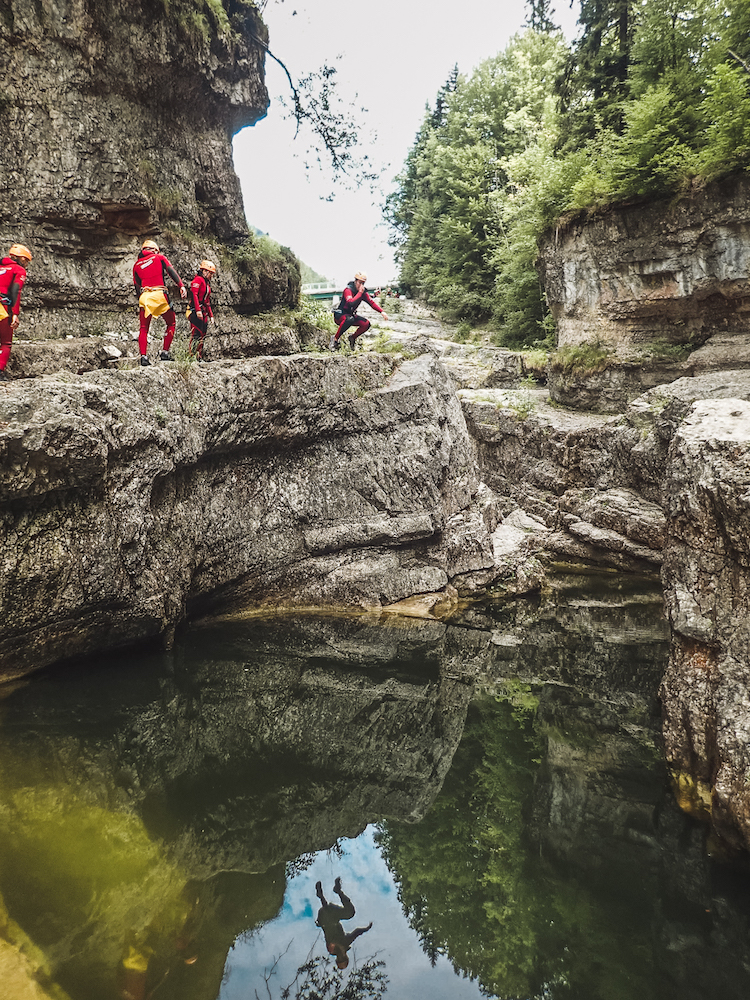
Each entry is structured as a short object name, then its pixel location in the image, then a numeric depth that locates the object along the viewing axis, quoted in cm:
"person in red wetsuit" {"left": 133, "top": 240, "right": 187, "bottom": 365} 910
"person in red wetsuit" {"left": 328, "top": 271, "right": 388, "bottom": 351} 1269
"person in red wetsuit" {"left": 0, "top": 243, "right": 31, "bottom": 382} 762
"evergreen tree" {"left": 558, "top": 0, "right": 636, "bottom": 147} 1753
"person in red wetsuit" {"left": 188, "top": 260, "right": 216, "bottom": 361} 1061
